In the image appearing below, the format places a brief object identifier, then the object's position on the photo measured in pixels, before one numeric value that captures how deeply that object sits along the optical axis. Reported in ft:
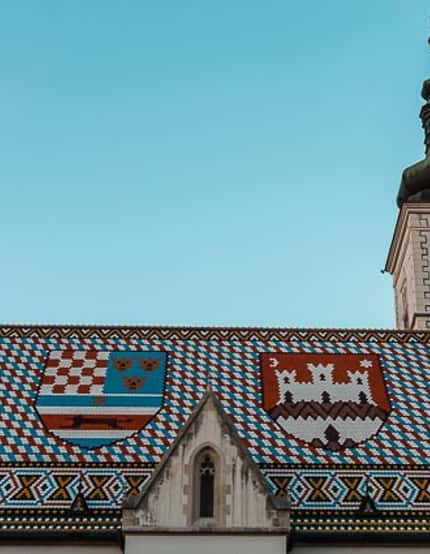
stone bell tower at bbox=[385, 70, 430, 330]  88.89
